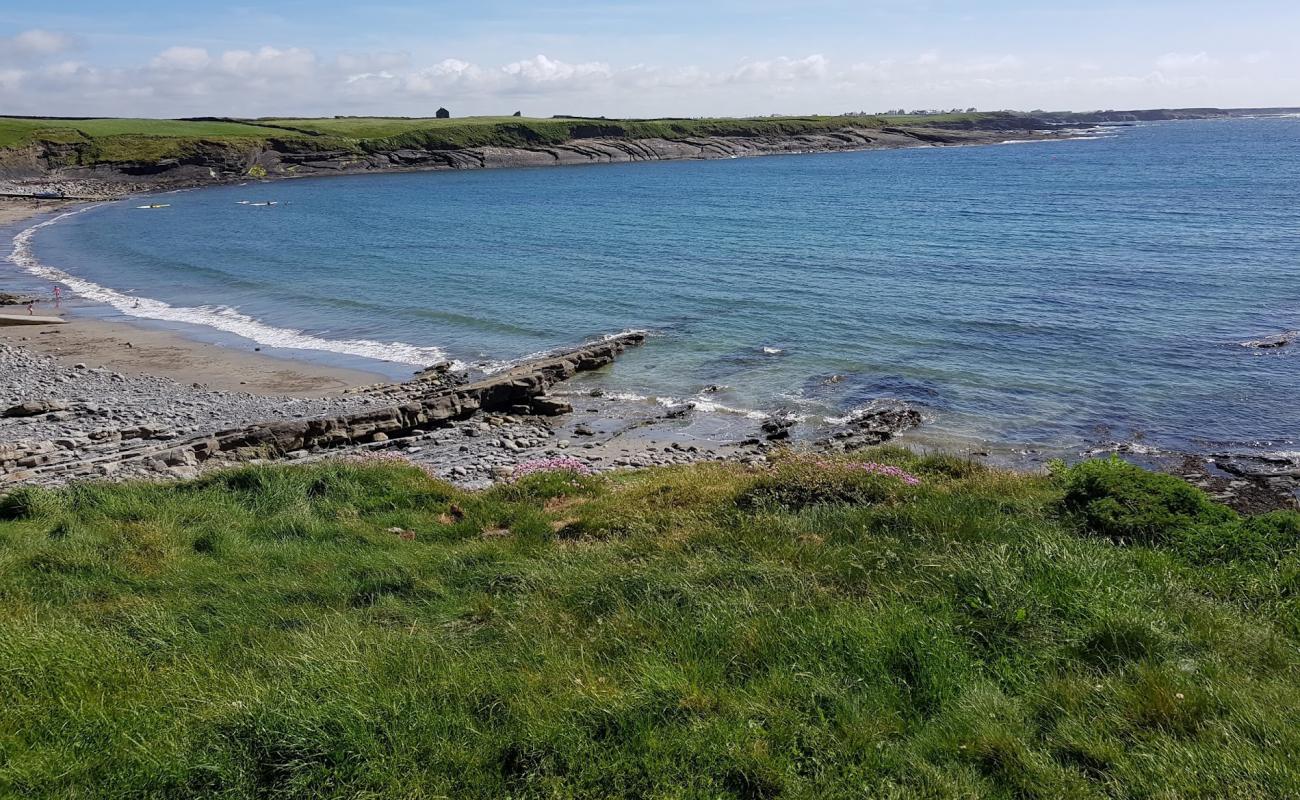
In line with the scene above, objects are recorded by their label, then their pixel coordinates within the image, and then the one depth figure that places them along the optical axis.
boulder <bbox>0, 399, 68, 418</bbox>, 24.16
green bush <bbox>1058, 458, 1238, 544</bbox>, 10.81
